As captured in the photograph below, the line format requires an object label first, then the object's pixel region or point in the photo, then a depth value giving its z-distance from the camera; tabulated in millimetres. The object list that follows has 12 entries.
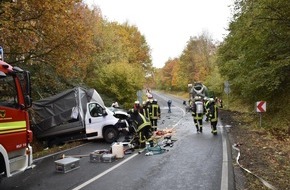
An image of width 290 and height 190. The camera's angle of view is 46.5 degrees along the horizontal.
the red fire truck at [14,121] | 6805
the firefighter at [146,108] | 17844
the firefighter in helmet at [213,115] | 15484
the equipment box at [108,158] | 10164
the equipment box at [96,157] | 10344
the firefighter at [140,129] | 12219
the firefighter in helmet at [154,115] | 17781
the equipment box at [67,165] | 9008
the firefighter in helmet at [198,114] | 16234
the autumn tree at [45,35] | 14023
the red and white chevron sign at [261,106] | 17141
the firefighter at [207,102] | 16420
